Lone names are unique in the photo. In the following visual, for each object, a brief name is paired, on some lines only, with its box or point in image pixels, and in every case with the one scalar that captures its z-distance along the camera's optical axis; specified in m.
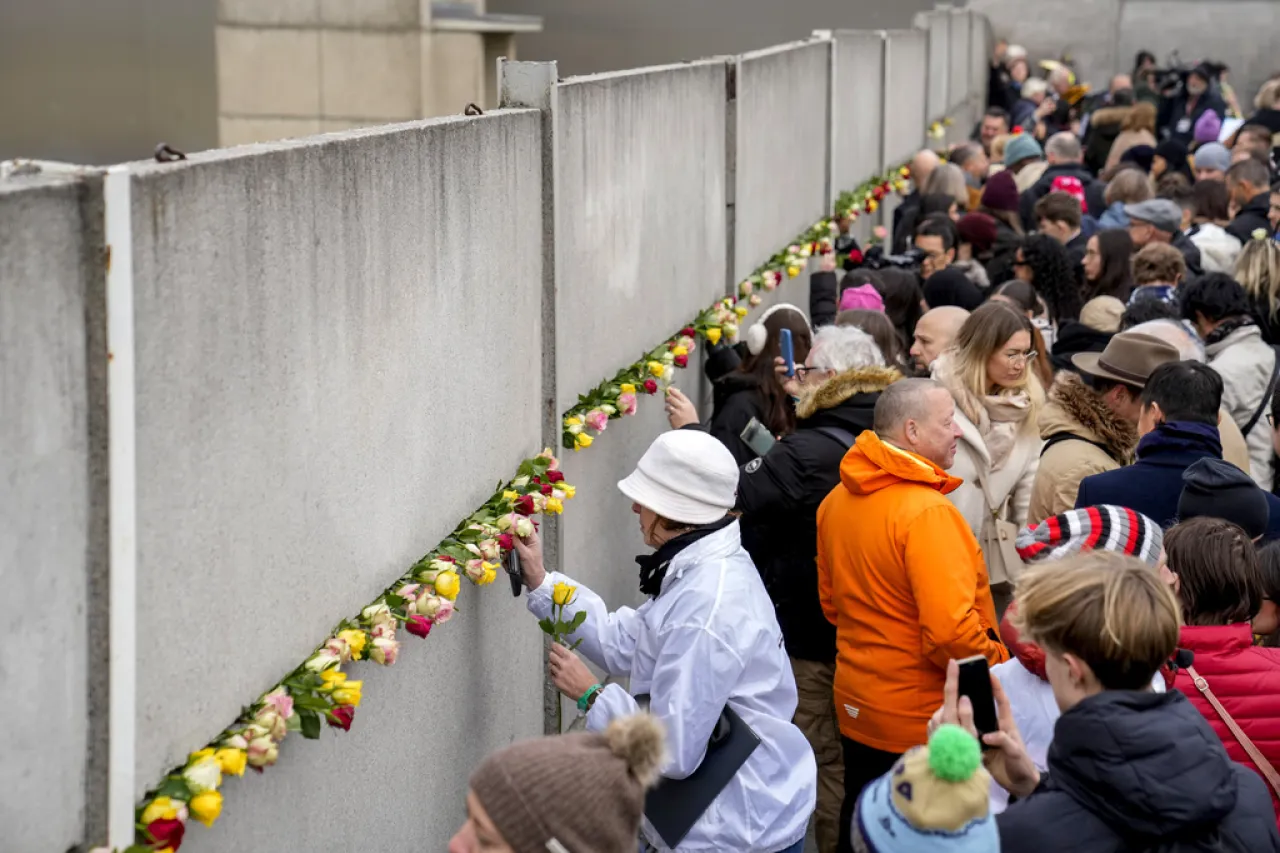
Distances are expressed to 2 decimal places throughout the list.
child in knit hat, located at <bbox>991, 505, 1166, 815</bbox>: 4.02
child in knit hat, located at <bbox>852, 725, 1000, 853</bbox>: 2.50
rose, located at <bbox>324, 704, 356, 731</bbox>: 3.13
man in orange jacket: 4.62
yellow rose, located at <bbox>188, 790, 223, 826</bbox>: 2.70
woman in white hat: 3.88
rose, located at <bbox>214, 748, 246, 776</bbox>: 2.80
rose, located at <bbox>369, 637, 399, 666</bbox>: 3.44
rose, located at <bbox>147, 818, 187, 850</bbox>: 2.61
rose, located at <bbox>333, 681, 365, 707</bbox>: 3.19
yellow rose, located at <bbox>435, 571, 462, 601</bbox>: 3.82
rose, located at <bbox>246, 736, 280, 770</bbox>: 2.93
